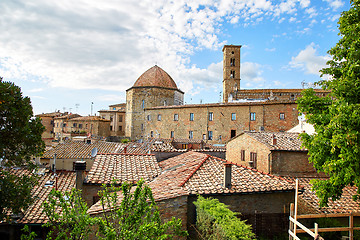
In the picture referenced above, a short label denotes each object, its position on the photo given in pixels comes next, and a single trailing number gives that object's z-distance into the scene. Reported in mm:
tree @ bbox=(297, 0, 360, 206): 6980
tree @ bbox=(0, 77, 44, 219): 6617
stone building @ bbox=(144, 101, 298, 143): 31750
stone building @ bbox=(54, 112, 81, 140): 54412
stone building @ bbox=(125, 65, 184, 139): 46281
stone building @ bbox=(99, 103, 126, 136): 55916
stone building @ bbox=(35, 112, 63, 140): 61094
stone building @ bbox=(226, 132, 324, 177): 13336
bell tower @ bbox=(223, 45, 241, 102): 54750
